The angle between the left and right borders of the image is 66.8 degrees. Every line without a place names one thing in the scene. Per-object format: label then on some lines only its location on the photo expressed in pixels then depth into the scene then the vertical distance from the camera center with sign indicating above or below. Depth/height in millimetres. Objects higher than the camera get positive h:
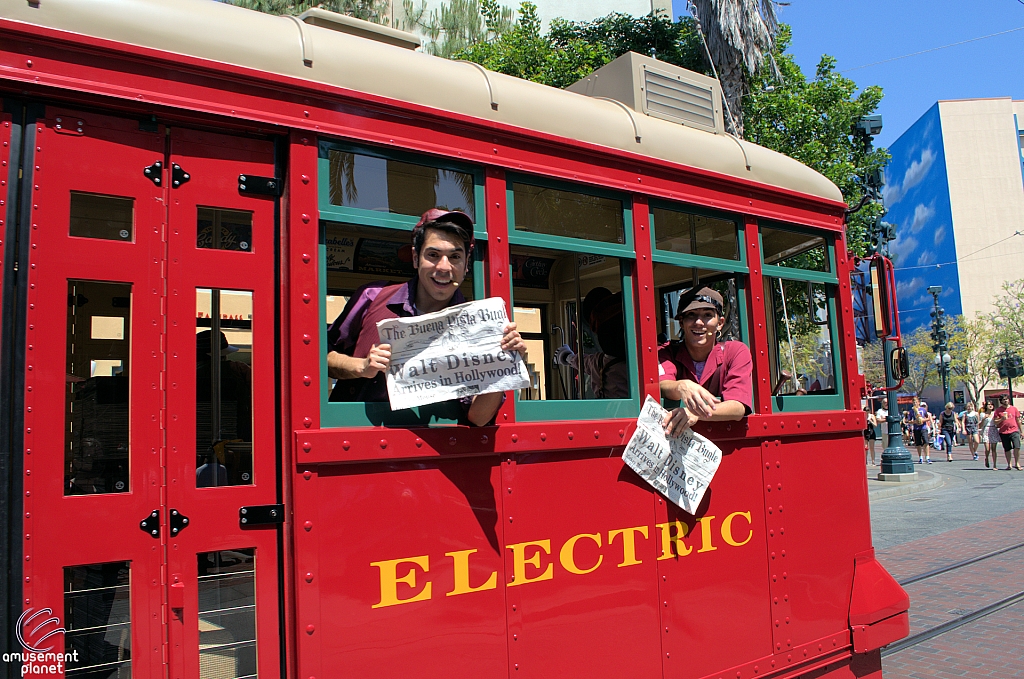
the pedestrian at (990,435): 18219 -1193
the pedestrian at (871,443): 14617 -1294
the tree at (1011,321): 45000 +3718
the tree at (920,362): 51094 +1792
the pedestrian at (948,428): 21875 -1167
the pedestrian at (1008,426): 16891 -914
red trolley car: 2146 +74
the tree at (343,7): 16453 +9612
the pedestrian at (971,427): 21927 -1268
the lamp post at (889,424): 14422 -664
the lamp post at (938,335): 31495 +2152
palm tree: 13625 +6369
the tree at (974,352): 47219 +2056
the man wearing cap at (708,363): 3420 +170
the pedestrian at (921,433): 20312 -1184
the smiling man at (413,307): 2602 +384
